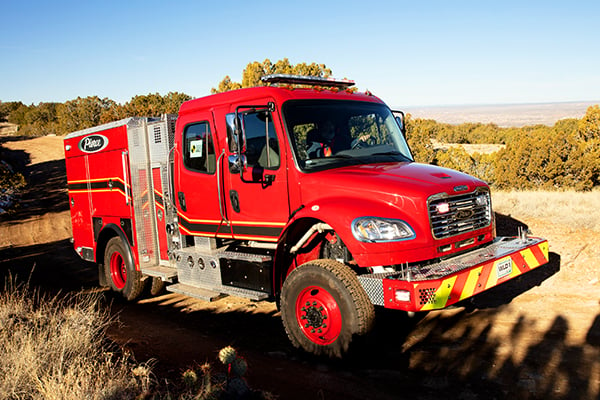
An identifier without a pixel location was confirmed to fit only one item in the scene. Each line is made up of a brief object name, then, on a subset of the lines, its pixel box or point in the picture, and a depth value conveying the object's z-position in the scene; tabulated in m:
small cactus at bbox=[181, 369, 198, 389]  3.63
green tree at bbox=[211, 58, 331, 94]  23.30
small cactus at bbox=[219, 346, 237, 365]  3.67
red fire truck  4.82
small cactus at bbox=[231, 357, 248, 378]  3.74
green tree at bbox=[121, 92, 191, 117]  39.03
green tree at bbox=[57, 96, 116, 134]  51.00
